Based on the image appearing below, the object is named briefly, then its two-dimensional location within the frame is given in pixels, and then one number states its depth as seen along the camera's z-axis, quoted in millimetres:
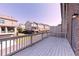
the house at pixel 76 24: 1157
